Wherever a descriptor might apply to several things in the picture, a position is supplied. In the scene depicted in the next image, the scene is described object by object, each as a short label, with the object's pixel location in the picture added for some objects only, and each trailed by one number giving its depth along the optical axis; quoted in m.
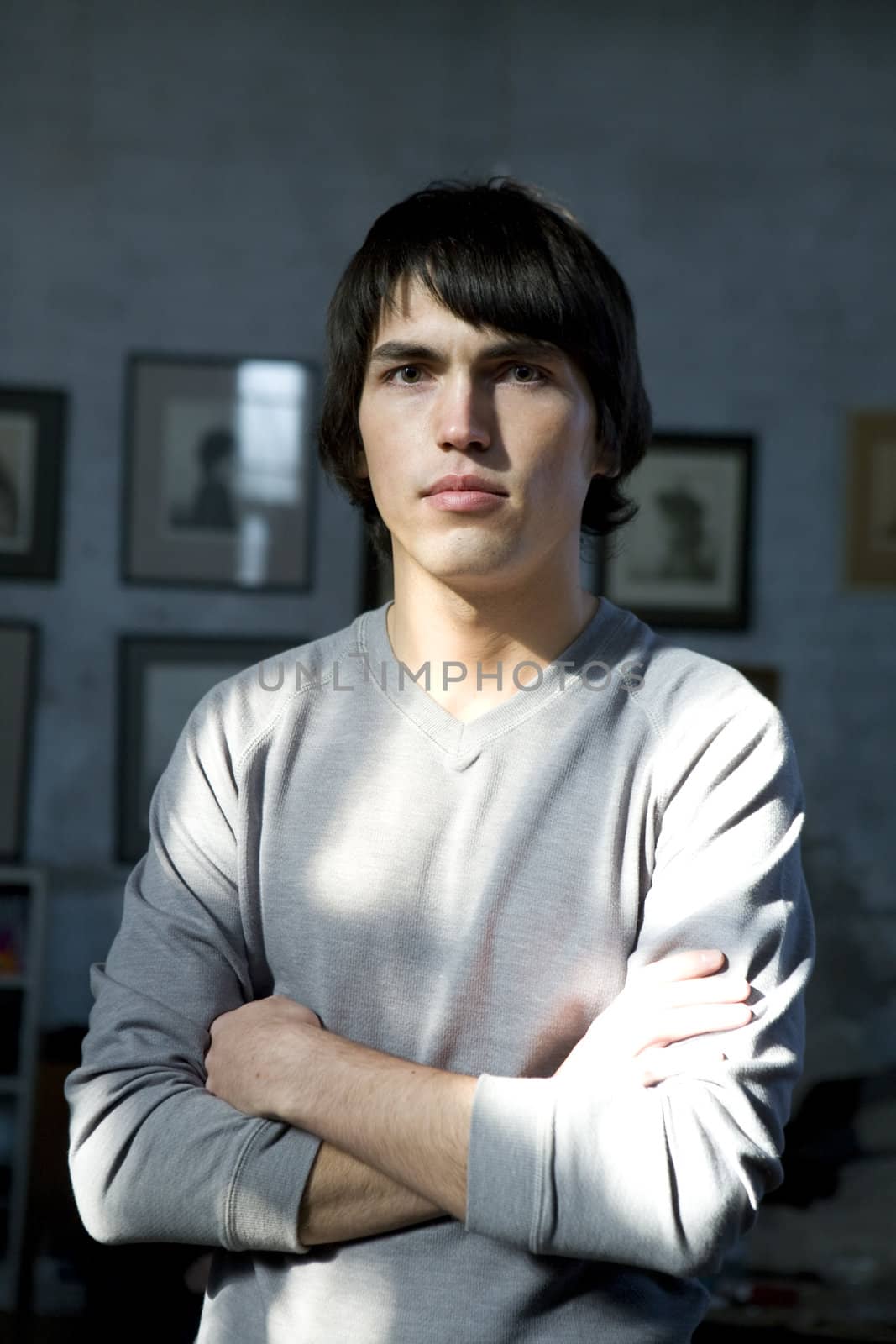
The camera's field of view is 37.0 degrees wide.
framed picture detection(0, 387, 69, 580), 4.14
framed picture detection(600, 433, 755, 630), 4.29
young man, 1.18
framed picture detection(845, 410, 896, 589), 4.30
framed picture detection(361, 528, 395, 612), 4.23
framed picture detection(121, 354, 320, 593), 4.17
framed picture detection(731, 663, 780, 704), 4.28
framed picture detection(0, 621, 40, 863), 4.09
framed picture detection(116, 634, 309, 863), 4.14
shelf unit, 3.71
